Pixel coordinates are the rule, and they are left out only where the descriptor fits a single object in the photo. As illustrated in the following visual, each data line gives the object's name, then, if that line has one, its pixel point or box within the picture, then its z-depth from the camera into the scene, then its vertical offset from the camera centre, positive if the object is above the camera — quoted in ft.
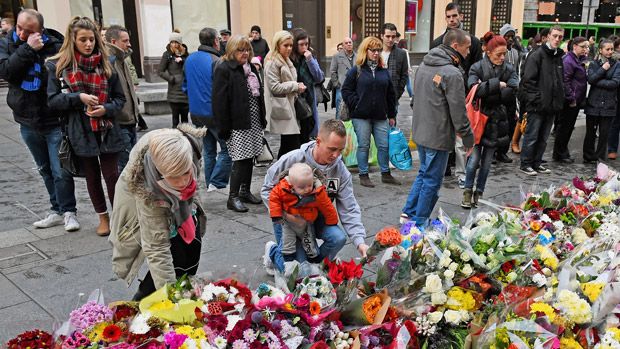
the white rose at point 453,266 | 9.63 -4.05
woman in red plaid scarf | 15.61 -2.19
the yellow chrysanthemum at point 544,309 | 8.66 -4.30
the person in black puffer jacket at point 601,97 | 26.71 -3.91
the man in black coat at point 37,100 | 16.53 -2.26
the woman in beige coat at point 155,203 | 8.59 -2.83
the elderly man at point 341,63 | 30.60 -2.48
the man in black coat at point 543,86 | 24.29 -3.06
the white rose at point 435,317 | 8.91 -4.48
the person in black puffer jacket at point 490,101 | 20.31 -3.04
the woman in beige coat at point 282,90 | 21.13 -2.65
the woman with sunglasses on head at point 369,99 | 22.34 -3.22
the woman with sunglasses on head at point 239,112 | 18.97 -3.08
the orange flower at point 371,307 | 8.60 -4.21
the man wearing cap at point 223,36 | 38.78 -1.32
